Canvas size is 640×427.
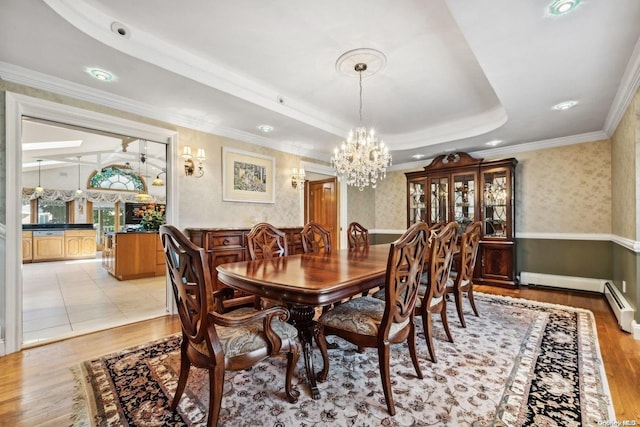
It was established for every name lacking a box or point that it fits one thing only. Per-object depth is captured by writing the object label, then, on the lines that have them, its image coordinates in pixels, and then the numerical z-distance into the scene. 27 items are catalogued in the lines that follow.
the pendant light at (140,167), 6.11
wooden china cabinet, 4.30
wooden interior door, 5.53
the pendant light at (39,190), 8.12
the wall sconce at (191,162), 3.26
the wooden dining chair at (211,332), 1.22
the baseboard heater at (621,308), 2.56
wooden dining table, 1.41
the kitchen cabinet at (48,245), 7.47
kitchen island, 5.08
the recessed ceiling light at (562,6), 1.52
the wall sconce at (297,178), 4.59
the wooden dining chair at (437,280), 1.97
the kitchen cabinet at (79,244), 8.06
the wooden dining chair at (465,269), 2.60
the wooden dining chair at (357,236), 3.71
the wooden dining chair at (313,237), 3.02
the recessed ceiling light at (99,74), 2.28
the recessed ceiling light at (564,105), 2.90
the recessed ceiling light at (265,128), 3.61
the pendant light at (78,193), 8.85
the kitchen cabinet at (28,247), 7.36
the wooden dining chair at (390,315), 1.51
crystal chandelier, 2.82
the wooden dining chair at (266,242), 2.49
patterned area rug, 1.44
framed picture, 3.75
